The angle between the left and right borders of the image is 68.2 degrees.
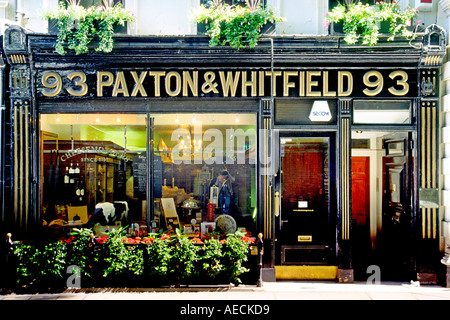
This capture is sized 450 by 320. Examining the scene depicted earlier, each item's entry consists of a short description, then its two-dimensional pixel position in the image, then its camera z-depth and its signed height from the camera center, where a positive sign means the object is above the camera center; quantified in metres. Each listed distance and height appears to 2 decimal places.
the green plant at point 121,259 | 6.60 -1.90
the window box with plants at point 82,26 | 6.88 +2.88
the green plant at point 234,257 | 6.64 -1.87
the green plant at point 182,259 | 6.61 -1.89
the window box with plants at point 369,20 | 6.83 +2.99
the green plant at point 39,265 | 6.45 -1.95
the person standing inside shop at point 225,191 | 7.93 -0.65
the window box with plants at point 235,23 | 6.84 +2.93
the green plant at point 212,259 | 6.62 -1.92
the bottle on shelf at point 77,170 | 7.82 -0.13
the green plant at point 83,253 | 6.62 -1.78
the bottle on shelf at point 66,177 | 7.75 -0.29
